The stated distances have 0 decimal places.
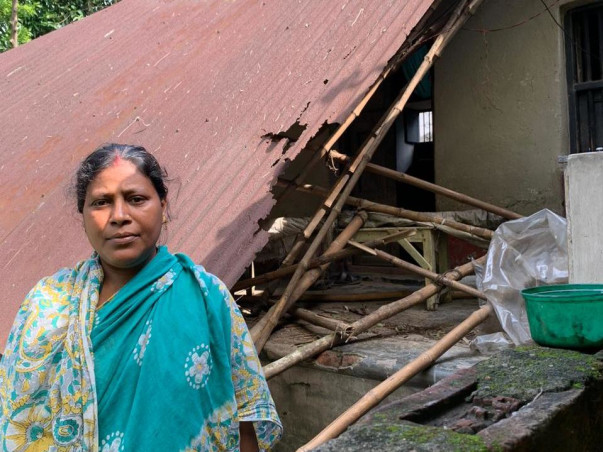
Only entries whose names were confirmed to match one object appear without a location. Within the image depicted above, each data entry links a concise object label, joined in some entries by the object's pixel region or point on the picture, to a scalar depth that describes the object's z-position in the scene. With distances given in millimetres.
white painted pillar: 3518
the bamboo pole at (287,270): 4457
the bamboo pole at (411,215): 4574
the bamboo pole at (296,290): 3779
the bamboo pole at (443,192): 5125
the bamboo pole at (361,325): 3651
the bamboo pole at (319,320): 4074
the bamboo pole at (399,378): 3174
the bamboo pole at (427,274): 4348
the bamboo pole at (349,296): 5645
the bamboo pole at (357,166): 3831
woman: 1457
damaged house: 3635
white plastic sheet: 4219
